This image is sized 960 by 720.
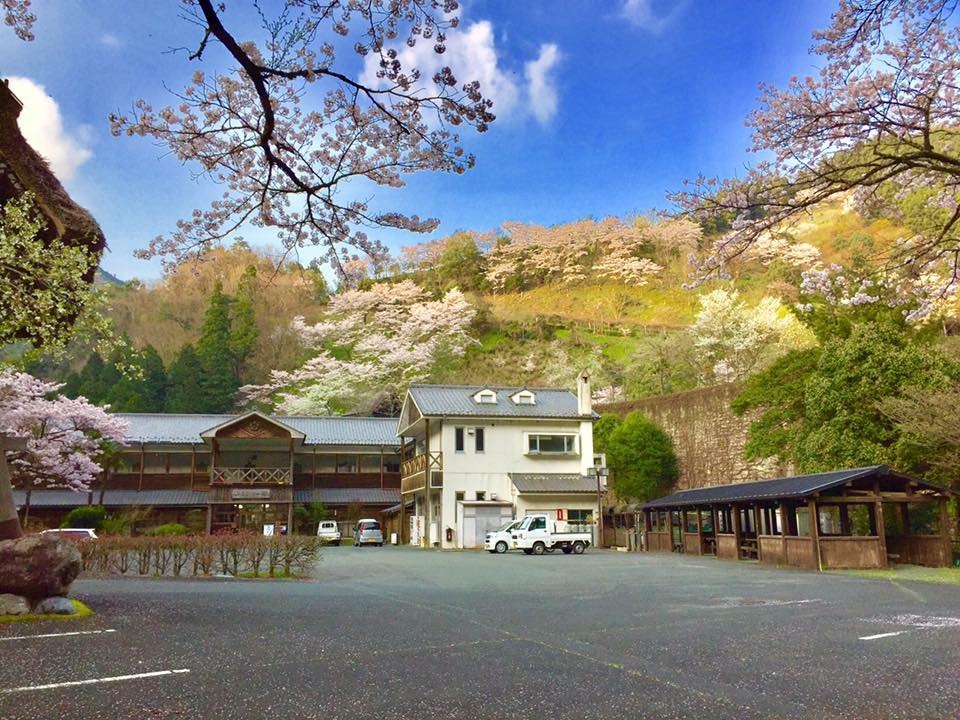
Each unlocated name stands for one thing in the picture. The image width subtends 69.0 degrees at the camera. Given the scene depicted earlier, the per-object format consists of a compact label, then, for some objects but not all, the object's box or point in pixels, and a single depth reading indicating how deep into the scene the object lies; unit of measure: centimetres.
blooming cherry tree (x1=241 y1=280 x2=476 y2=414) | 4738
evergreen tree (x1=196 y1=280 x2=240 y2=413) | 4909
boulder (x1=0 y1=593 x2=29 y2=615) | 824
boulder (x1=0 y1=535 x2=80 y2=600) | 837
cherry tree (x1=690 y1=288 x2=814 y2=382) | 3556
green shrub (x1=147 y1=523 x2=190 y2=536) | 2967
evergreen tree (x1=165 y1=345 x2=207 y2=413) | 4828
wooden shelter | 1839
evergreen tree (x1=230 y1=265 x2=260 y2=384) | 5262
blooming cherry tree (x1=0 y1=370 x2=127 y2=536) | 2609
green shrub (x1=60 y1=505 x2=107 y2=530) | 3244
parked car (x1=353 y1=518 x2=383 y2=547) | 3531
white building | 3325
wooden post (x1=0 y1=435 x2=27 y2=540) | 916
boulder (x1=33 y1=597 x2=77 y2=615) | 847
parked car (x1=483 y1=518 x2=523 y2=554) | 2884
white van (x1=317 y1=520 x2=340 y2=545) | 3578
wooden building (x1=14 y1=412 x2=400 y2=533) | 3547
